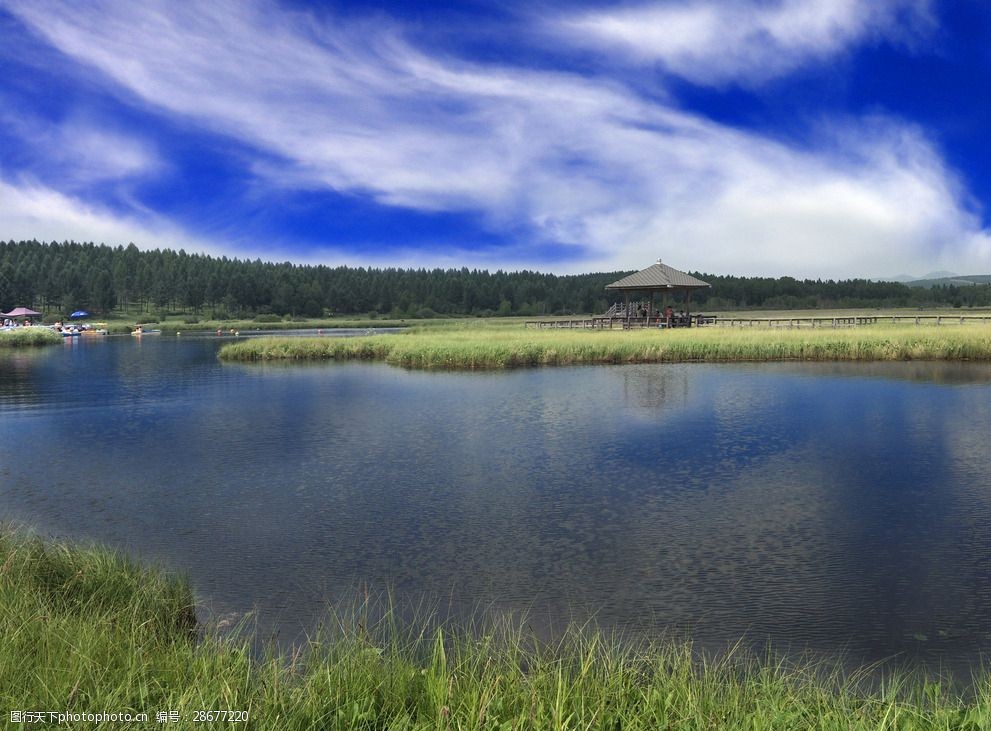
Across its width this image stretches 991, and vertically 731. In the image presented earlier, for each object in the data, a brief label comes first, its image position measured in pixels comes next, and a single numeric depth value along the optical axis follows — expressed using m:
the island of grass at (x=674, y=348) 37.38
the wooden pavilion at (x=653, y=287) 51.72
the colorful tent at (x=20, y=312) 93.69
